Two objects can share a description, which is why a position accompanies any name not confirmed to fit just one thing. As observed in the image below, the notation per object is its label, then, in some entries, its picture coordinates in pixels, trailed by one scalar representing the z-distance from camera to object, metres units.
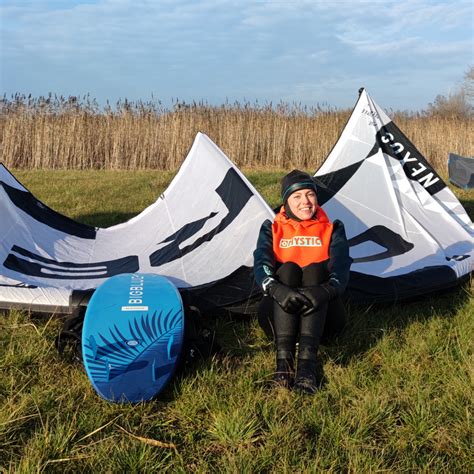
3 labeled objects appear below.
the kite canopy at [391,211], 3.48
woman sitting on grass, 2.40
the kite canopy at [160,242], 3.17
